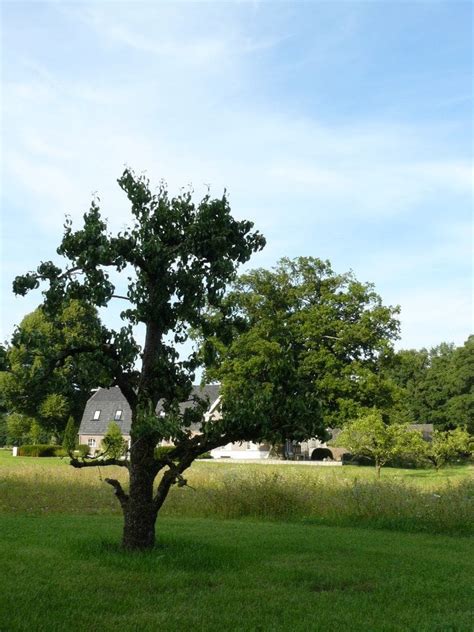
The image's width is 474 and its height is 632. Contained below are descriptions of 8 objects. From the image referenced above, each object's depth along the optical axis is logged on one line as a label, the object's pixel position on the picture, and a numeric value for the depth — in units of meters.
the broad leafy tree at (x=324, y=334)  43.66
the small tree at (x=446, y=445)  37.84
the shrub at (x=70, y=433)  54.54
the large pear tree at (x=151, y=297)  10.10
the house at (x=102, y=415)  65.88
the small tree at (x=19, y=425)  64.50
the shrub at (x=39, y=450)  55.41
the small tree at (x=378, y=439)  33.25
